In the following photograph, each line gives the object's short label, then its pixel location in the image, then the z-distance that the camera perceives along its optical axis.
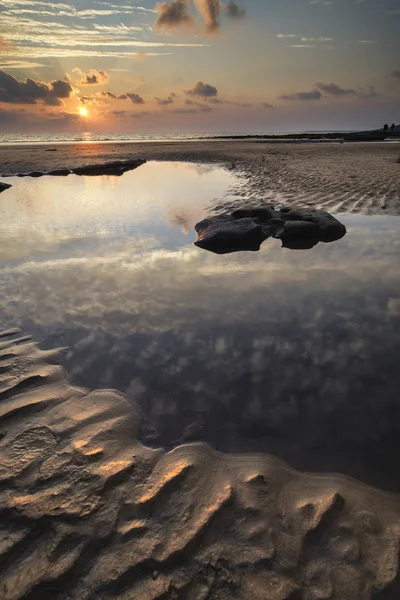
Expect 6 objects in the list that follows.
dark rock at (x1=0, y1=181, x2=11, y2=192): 15.56
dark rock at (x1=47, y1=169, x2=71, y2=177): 21.27
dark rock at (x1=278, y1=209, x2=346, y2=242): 7.65
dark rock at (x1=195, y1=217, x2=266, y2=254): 7.24
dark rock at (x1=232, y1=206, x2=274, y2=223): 8.85
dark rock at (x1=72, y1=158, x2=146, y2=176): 21.62
